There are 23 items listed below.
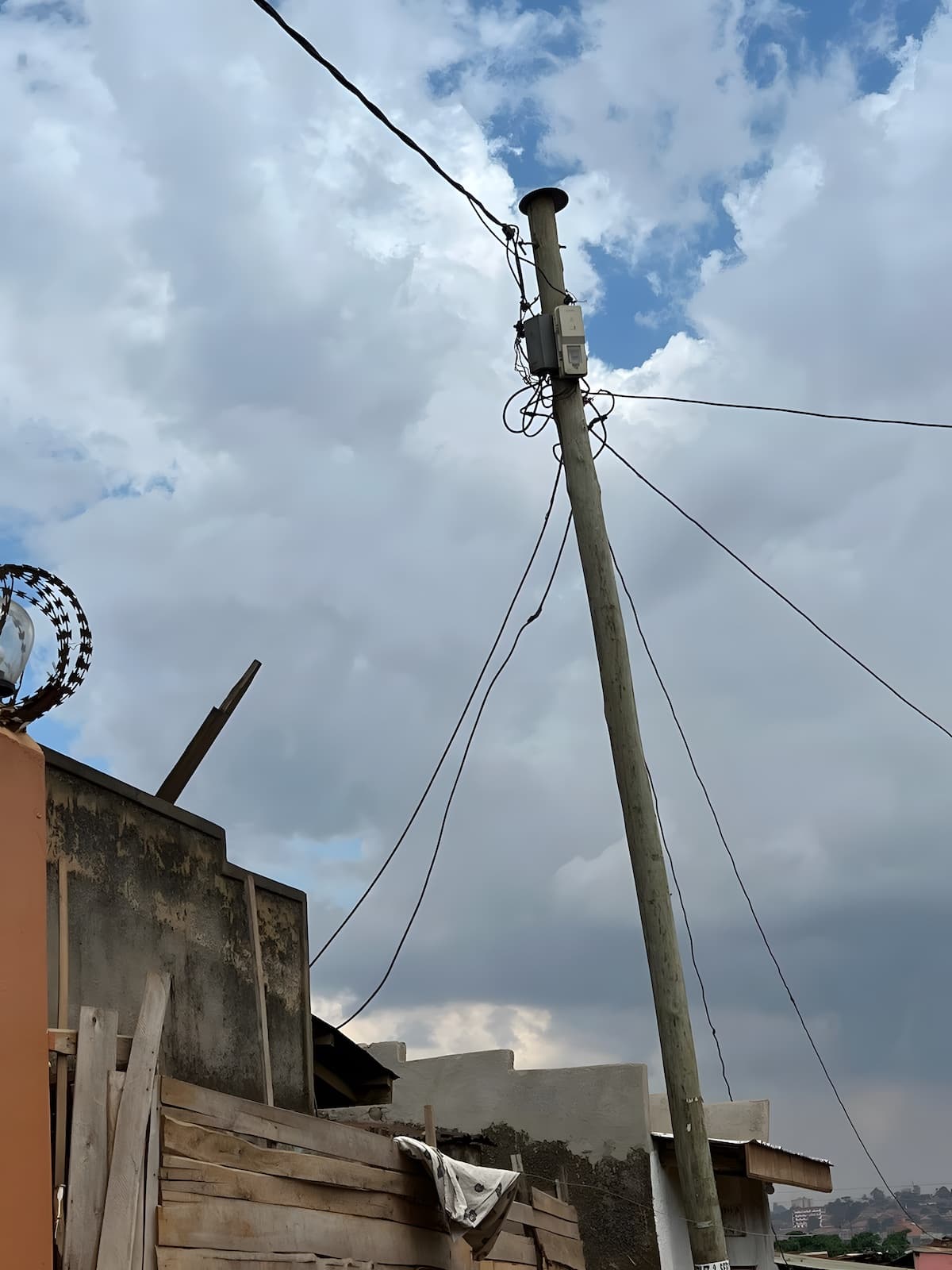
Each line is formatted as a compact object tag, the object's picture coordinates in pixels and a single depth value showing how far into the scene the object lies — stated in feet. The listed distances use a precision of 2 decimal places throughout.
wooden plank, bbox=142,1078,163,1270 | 19.48
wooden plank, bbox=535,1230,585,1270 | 34.99
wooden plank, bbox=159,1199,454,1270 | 20.48
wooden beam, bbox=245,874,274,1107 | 29.22
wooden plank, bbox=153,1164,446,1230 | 21.16
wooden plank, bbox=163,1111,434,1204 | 20.75
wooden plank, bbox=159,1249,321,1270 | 19.80
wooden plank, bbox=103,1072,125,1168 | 19.38
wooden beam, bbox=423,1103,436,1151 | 31.14
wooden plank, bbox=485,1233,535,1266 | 32.14
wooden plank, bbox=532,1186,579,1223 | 35.47
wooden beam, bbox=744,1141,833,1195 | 47.06
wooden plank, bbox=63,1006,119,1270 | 18.38
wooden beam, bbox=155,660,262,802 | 35.22
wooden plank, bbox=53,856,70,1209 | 18.53
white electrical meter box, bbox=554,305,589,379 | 30.09
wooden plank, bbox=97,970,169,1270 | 18.74
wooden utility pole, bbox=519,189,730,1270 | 25.59
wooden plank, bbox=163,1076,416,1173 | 21.40
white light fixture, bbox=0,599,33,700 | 20.17
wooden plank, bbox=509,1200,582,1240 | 33.53
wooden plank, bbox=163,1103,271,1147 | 21.11
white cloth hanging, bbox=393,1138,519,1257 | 28.40
